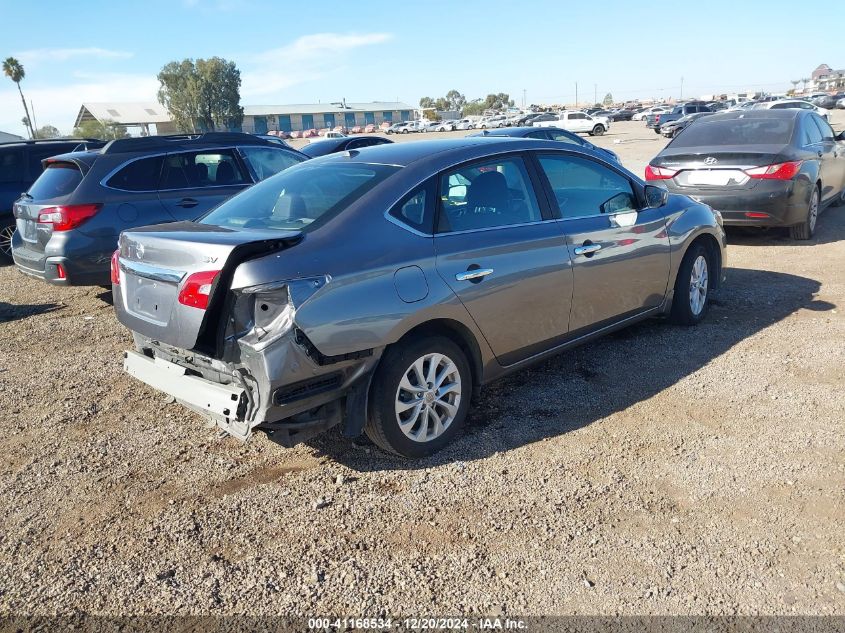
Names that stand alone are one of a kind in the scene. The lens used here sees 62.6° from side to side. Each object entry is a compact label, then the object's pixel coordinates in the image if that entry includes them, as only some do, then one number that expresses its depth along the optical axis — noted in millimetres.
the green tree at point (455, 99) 153875
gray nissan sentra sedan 3299
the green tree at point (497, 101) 145375
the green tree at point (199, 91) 82438
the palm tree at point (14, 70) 78062
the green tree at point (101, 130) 67906
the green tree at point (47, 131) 87812
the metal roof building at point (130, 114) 82938
